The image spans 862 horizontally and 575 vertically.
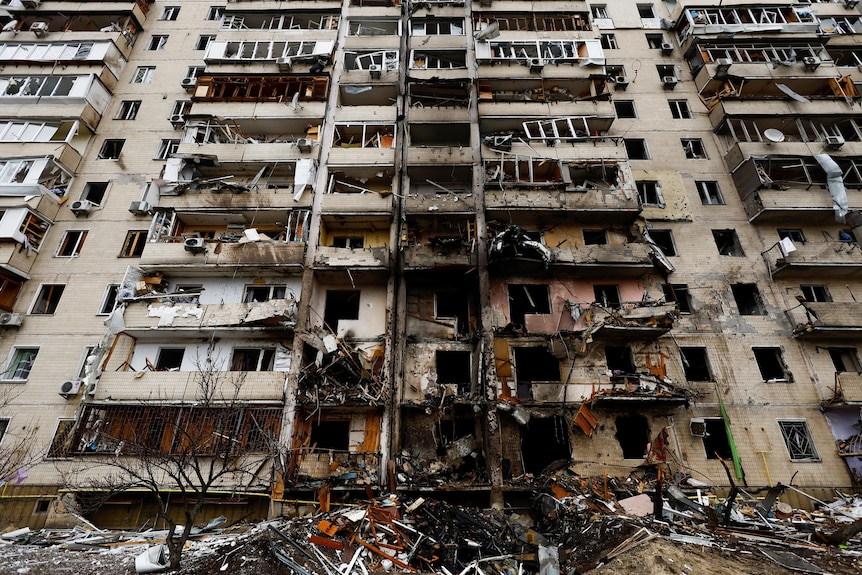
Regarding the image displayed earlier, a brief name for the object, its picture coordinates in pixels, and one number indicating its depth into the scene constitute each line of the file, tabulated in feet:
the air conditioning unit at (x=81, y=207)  67.51
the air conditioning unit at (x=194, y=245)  60.86
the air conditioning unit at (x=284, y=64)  76.38
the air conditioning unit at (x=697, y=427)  53.67
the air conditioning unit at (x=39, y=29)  80.84
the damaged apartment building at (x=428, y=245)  53.16
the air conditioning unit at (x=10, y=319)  59.82
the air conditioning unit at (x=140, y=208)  66.85
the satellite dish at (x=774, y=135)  69.56
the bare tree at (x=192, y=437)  48.73
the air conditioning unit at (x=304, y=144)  69.41
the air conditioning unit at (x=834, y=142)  68.33
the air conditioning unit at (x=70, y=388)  54.90
